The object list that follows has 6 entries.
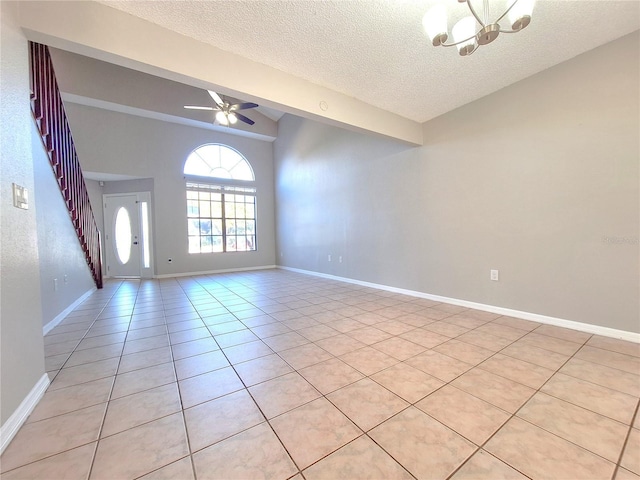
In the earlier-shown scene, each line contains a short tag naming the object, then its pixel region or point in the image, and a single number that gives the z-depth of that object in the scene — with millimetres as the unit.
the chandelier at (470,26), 1504
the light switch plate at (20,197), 1420
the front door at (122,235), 6066
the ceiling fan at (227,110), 4197
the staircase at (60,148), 2396
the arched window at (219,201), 6520
